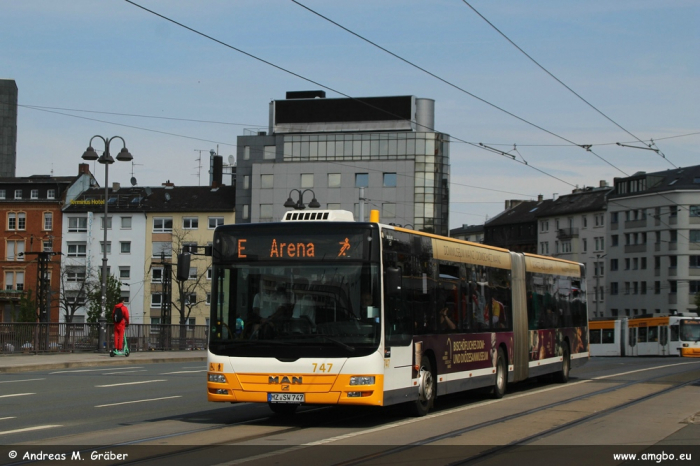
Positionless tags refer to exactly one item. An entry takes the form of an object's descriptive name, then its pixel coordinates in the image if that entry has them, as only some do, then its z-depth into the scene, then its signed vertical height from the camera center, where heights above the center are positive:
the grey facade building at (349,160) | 99.81 +12.87
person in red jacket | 32.51 -1.27
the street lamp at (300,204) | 34.28 +2.95
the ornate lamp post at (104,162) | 35.59 +4.38
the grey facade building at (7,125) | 146.12 +23.11
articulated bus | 13.55 -0.39
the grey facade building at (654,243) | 105.50 +5.14
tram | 61.38 -2.97
